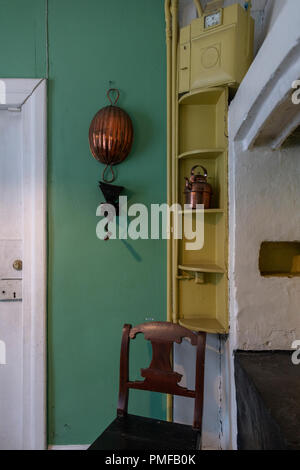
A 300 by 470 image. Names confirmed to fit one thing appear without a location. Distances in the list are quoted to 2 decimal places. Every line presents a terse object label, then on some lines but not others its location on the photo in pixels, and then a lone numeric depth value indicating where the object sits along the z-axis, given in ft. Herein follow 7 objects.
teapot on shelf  4.48
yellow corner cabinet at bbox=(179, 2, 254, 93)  4.19
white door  5.03
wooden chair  3.64
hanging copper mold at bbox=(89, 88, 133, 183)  4.79
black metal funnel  4.83
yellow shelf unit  4.81
